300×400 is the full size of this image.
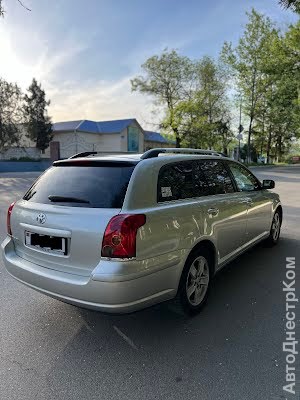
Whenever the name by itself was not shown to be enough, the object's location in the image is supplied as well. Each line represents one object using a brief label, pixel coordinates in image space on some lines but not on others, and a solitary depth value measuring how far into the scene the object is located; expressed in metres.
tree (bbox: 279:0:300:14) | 6.55
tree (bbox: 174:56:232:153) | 40.88
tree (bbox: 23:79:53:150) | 42.74
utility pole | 36.35
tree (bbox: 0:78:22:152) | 31.25
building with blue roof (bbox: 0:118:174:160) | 44.03
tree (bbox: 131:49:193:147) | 40.41
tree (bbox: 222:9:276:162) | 38.53
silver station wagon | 2.75
